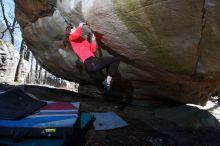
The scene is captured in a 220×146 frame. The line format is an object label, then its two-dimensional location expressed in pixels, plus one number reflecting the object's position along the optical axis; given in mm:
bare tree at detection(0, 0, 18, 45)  21603
